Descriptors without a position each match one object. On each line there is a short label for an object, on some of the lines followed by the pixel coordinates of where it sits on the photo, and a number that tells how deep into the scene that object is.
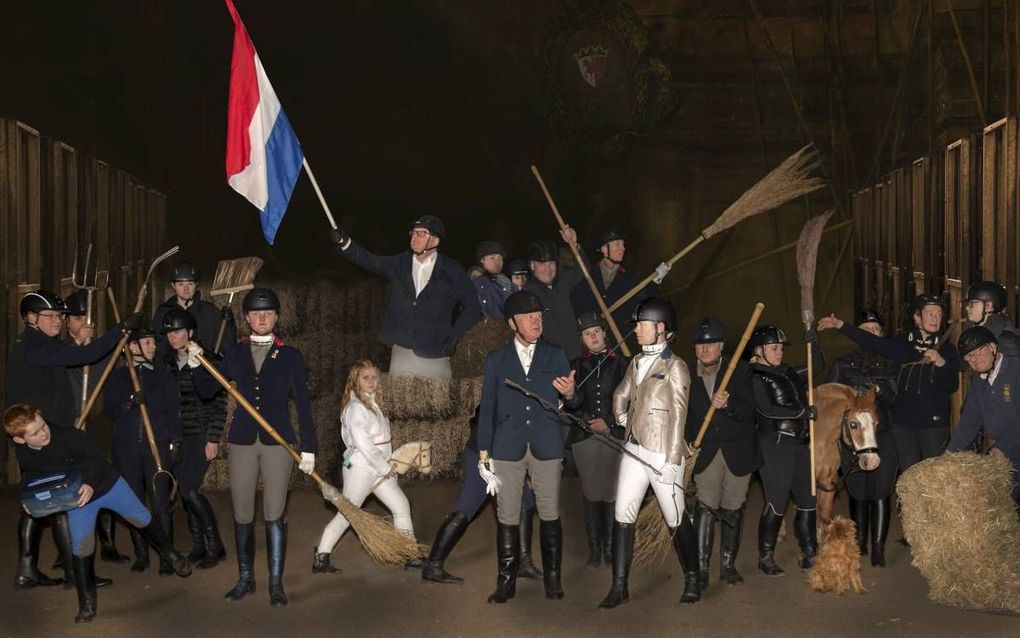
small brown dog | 8.08
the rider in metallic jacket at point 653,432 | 7.65
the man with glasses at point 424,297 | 9.59
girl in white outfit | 8.72
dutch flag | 9.13
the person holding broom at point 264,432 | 7.97
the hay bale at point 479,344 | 11.10
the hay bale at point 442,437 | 11.33
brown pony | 8.50
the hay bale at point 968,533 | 7.72
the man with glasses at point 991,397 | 8.14
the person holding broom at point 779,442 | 8.59
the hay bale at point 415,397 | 10.91
